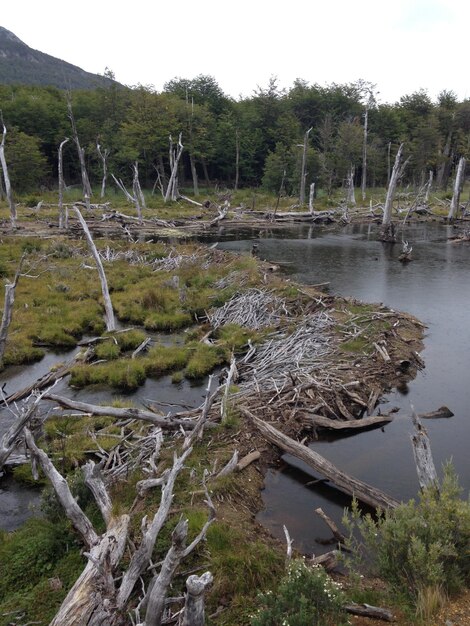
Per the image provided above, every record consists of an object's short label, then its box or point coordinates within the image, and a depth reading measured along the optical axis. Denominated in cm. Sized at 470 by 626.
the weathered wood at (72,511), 700
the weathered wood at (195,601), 452
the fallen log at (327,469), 894
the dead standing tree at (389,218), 4038
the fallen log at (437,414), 1279
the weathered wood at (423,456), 830
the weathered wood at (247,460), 987
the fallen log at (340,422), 1180
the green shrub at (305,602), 521
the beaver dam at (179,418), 673
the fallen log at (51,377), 1359
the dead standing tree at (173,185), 5886
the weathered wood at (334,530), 801
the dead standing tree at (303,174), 5913
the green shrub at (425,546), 561
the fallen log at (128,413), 1023
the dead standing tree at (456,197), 5013
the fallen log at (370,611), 578
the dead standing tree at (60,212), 3876
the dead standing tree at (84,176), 4034
